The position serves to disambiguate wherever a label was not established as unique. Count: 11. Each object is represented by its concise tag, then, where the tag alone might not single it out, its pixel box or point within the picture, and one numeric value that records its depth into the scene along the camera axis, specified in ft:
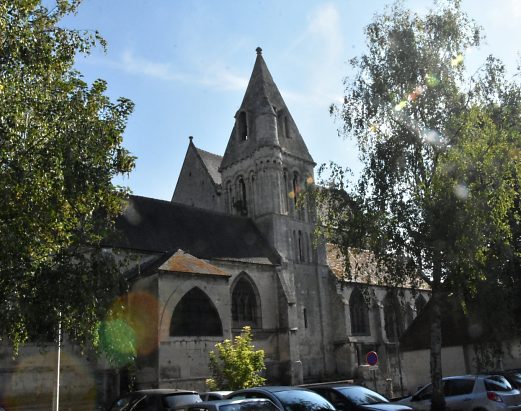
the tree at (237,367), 56.85
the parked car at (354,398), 33.91
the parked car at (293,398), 30.55
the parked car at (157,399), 36.88
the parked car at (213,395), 45.35
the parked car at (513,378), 46.88
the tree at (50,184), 30.83
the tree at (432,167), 47.09
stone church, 76.28
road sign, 61.31
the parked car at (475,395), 42.34
